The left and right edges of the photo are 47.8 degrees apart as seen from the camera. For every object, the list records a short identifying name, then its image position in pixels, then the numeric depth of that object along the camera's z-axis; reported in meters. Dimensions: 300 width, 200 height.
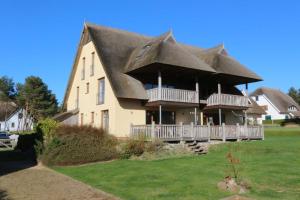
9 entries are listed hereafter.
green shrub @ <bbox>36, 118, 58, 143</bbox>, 21.20
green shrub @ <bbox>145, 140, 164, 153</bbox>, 22.62
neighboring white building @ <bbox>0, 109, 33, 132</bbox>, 80.44
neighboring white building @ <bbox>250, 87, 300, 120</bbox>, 81.31
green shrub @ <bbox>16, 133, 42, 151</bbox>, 31.66
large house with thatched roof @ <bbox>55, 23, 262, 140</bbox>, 26.47
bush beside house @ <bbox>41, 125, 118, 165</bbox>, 20.17
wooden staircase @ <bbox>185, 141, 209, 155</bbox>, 23.97
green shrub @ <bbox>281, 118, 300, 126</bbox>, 64.28
